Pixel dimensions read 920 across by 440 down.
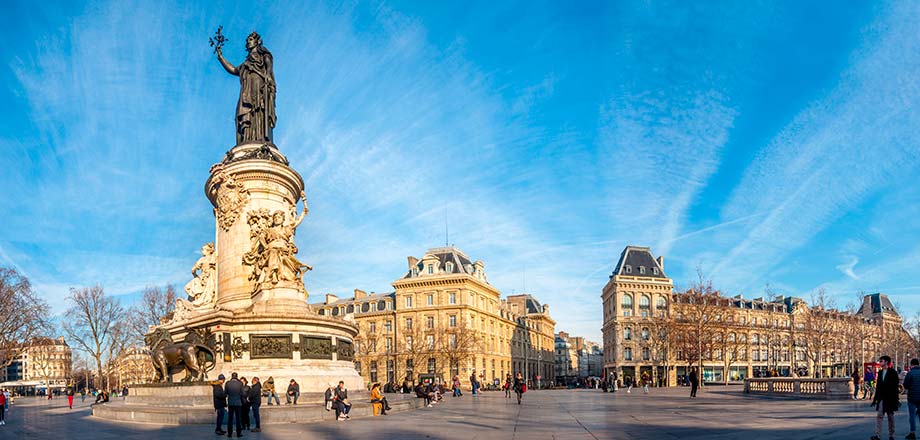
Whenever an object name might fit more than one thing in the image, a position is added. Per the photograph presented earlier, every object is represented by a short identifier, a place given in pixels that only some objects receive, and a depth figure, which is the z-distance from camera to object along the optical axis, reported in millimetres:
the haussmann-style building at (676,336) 80469
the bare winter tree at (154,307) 57612
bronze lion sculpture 21375
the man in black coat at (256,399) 16609
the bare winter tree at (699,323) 59875
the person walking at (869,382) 30828
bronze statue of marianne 27422
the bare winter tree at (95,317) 63500
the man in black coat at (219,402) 15711
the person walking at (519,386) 30684
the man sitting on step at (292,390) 20484
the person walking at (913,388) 13016
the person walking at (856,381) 30008
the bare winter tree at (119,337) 66938
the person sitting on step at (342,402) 18781
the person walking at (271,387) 20859
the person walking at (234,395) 15570
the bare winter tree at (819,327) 66325
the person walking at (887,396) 12820
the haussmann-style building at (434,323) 79875
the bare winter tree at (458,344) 76519
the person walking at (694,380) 35281
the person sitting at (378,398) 21516
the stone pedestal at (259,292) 21734
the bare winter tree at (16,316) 50312
